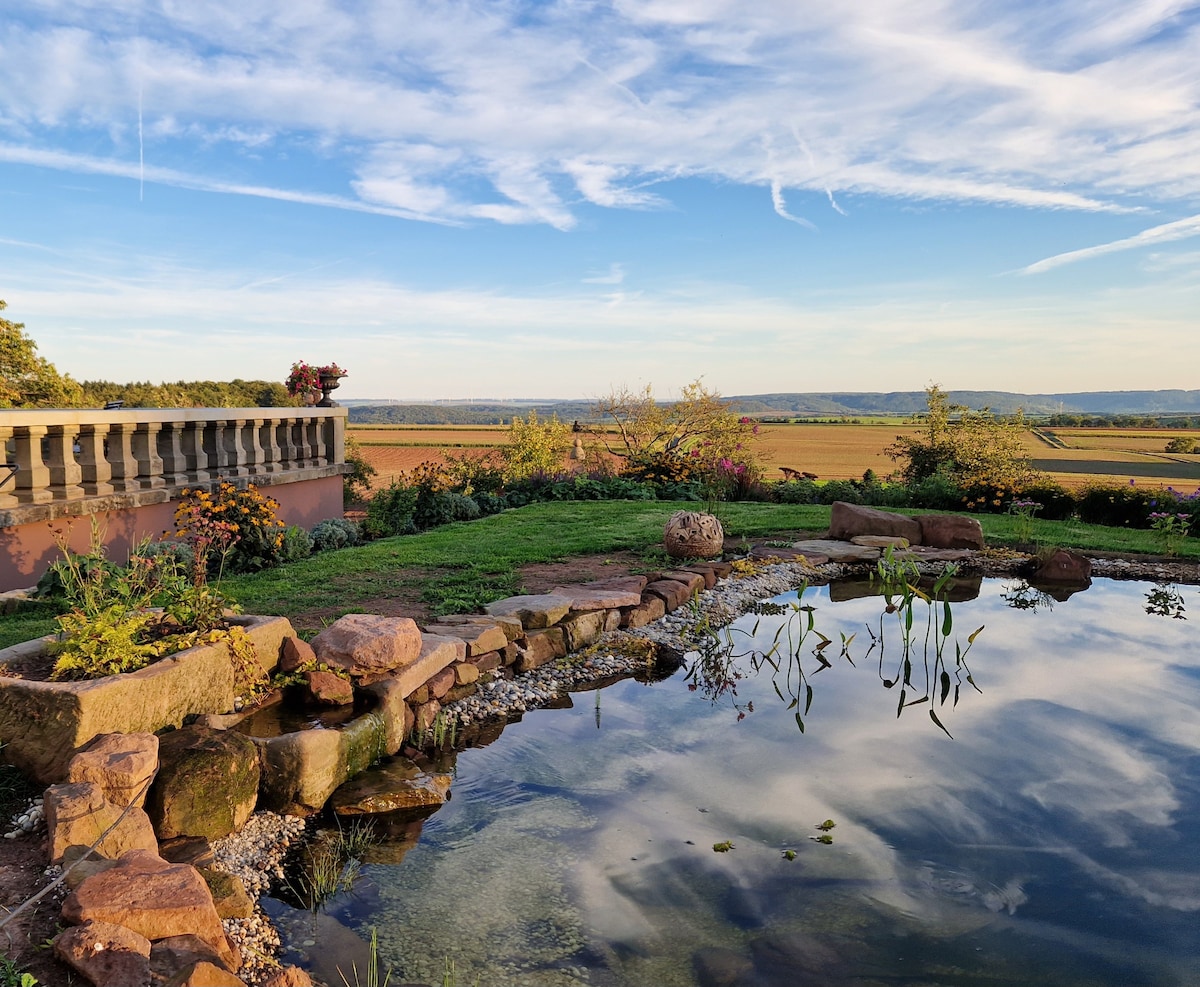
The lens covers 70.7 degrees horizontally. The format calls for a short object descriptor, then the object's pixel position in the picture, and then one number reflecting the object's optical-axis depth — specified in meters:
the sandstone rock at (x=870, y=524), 11.52
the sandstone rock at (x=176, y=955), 2.65
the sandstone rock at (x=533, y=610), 6.76
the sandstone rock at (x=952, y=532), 11.30
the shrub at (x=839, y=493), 15.45
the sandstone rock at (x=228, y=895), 3.24
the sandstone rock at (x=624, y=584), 7.77
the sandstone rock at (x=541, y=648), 6.47
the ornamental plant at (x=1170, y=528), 11.09
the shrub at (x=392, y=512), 12.10
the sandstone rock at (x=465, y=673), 5.85
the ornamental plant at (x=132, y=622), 4.17
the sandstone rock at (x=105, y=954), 2.56
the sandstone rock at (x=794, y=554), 10.33
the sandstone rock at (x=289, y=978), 2.76
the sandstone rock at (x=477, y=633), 6.04
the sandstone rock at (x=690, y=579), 8.54
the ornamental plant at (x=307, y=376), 13.16
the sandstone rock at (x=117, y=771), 3.46
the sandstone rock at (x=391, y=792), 4.33
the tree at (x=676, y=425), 19.55
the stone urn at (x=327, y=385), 13.37
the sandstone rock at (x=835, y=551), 10.54
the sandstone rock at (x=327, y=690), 4.91
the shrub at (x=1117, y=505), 13.52
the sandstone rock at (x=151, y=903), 2.78
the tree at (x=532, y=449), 16.92
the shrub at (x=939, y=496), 14.77
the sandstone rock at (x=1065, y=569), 10.06
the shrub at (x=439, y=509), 13.20
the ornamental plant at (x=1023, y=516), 11.66
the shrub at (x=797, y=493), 15.95
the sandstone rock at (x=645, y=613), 7.59
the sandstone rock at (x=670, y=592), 8.09
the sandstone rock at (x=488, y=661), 6.09
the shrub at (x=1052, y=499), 14.11
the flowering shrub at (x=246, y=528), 8.35
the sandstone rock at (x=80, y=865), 3.02
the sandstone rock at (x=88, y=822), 3.22
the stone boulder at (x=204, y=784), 3.71
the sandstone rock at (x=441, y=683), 5.58
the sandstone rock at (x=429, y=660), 5.16
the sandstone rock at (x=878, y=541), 10.95
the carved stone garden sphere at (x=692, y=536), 9.78
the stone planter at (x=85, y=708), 3.76
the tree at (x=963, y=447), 15.60
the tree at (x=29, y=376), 20.02
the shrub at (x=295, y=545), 9.34
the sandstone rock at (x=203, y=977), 2.50
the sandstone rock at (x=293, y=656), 5.01
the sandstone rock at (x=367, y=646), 5.07
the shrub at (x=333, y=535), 10.62
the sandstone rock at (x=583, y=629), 6.92
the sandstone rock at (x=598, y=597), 7.21
